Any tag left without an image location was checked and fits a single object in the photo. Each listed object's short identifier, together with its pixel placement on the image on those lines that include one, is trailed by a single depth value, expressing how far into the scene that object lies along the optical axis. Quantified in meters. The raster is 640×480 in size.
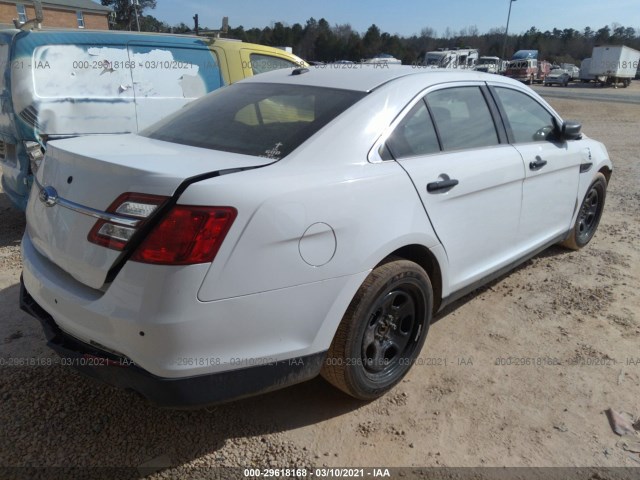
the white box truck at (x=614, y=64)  40.56
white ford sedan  1.85
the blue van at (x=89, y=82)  4.52
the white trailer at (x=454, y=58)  32.88
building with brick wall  43.91
